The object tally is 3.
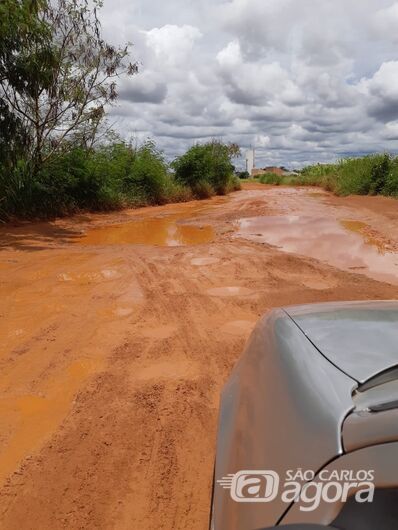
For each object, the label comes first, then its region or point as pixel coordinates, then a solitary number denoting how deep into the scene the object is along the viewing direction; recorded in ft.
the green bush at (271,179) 176.71
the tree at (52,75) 38.22
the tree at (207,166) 88.79
